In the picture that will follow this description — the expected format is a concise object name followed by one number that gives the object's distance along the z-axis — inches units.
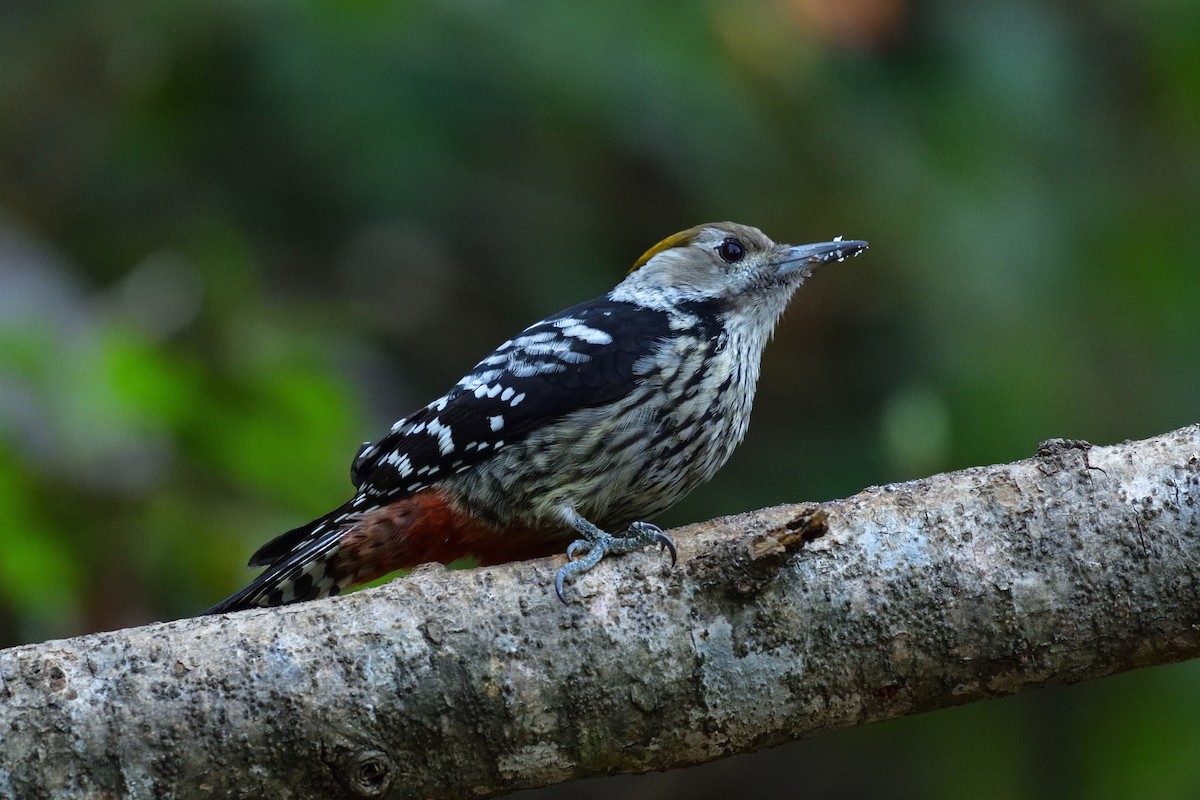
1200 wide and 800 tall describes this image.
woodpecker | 273.9
